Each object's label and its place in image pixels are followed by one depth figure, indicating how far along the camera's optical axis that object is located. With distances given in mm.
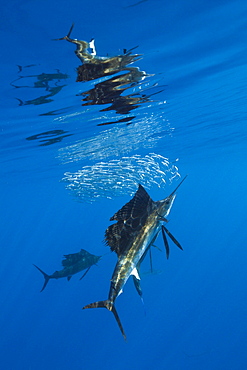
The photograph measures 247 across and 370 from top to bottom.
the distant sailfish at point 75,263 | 11336
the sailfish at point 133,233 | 4281
